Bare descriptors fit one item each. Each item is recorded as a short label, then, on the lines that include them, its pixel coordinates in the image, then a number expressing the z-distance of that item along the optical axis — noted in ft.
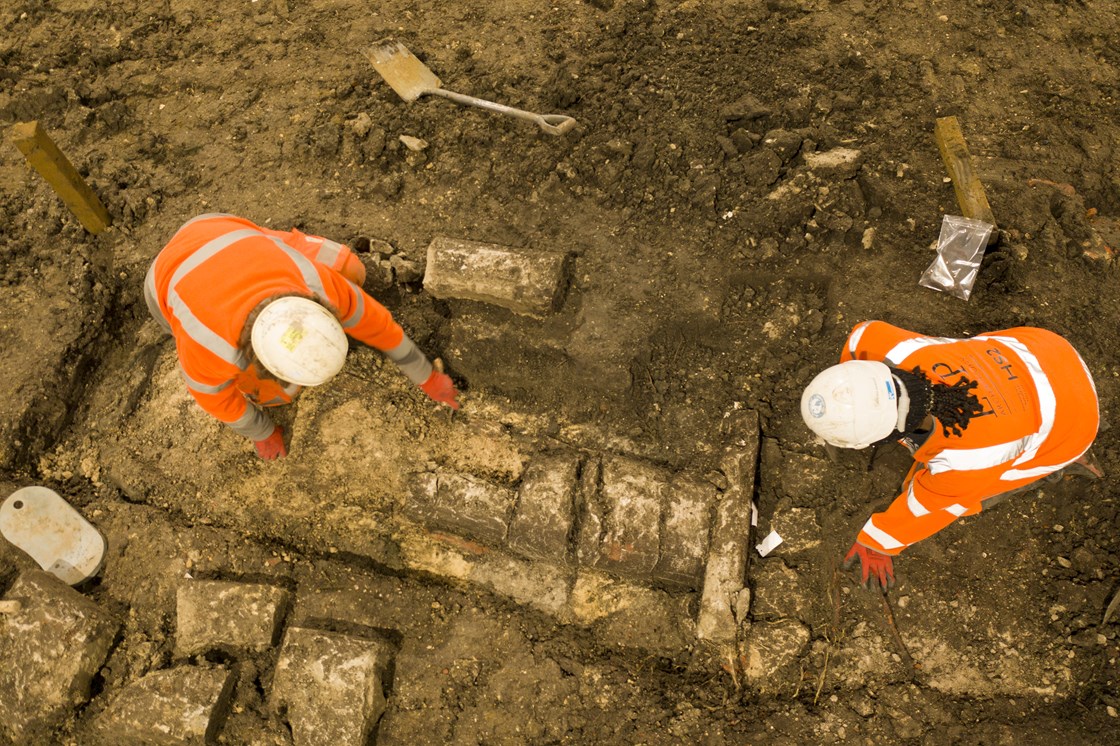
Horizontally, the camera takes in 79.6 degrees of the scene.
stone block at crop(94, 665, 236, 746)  9.85
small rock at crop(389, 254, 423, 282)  12.64
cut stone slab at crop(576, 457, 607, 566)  10.31
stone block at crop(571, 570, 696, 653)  10.48
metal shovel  14.42
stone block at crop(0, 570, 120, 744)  10.25
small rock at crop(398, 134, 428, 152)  13.83
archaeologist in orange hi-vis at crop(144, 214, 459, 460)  8.72
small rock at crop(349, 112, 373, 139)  14.12
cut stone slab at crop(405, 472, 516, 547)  10.67
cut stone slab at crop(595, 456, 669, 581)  10.21
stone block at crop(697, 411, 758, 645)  10.02
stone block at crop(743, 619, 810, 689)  10.08
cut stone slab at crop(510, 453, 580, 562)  10.39
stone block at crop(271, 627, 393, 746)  9.81
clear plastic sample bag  11.91
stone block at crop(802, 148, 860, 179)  12.71
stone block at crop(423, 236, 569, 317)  11.64
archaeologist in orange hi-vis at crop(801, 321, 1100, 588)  8.32
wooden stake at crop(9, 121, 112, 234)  11.72
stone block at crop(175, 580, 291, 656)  10.50
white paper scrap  10.75
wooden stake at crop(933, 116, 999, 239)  12.23
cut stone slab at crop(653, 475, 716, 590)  10.18
